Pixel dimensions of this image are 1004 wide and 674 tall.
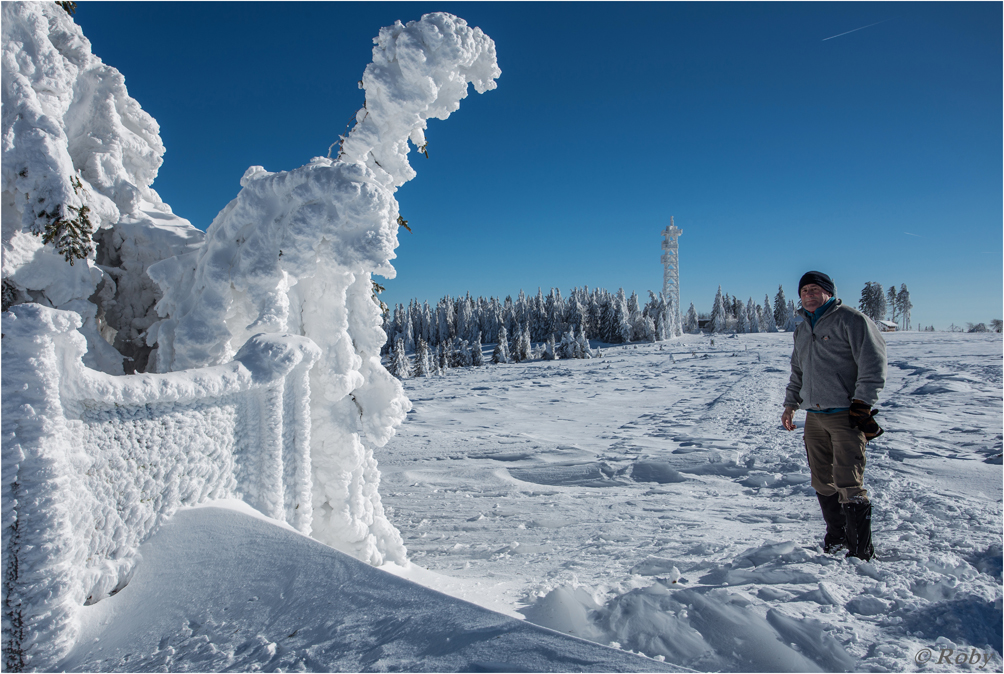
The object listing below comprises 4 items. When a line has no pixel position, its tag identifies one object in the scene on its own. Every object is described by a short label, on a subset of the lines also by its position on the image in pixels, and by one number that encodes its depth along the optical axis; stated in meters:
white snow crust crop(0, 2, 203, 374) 2.69
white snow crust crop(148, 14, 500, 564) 3.00
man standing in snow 3.00
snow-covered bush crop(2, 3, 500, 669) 1.90
